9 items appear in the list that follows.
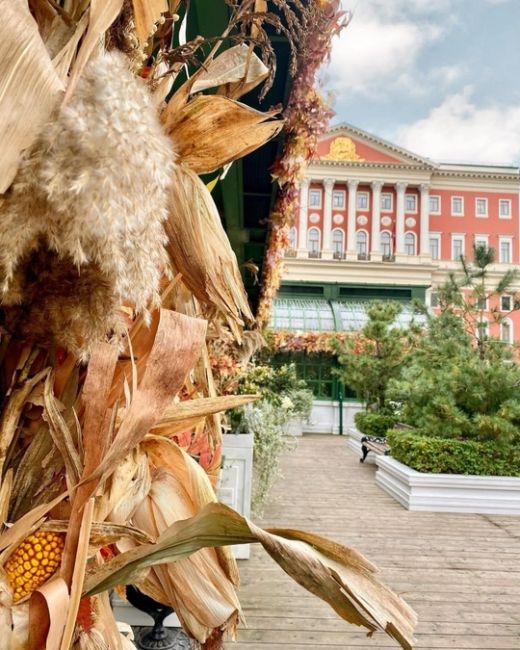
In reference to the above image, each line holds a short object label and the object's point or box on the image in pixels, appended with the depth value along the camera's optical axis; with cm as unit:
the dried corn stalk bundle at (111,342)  34
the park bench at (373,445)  907
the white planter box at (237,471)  451
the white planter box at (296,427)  1466
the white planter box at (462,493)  636
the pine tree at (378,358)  1218
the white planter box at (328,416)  1587
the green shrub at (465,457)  664
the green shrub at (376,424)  1144
